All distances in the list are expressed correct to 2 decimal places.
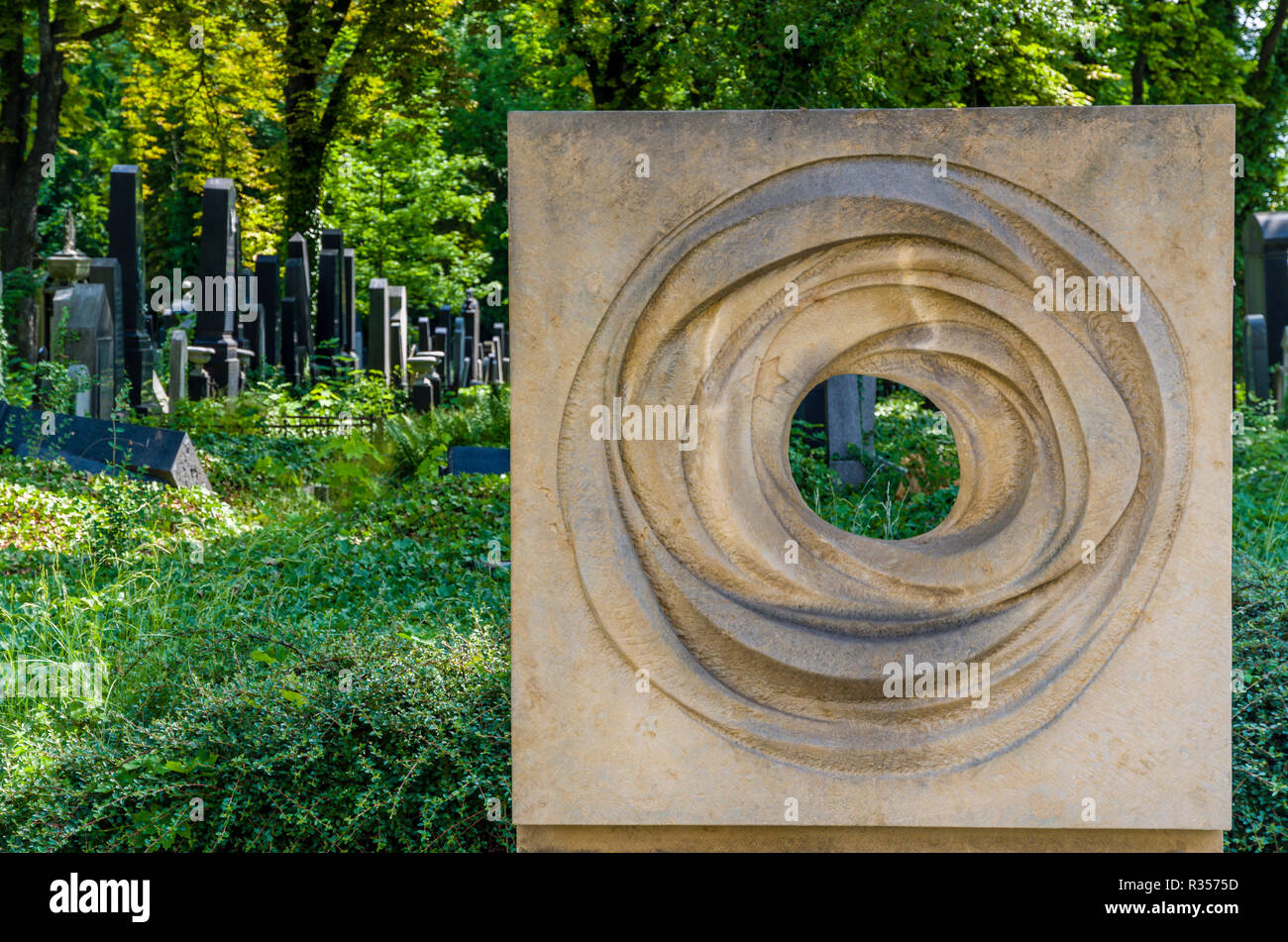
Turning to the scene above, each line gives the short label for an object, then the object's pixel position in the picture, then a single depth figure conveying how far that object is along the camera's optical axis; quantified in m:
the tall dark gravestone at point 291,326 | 16.41
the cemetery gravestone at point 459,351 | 21.91
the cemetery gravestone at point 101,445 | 9.01
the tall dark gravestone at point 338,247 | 17.19
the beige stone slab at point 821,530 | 3.47
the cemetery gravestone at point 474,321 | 23.11
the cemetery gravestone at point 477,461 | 10.27
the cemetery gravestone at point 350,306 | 18.45
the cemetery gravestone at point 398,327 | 18.69
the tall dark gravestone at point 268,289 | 16.73
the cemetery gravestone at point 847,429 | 9.45
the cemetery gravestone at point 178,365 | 13.30
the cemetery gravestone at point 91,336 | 11.77
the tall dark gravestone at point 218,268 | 14.58
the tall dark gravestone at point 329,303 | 16.78
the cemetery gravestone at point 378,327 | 17.56
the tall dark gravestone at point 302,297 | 16.47
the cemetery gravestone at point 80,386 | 10.89
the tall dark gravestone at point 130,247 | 13.80
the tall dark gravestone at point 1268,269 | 14.31
